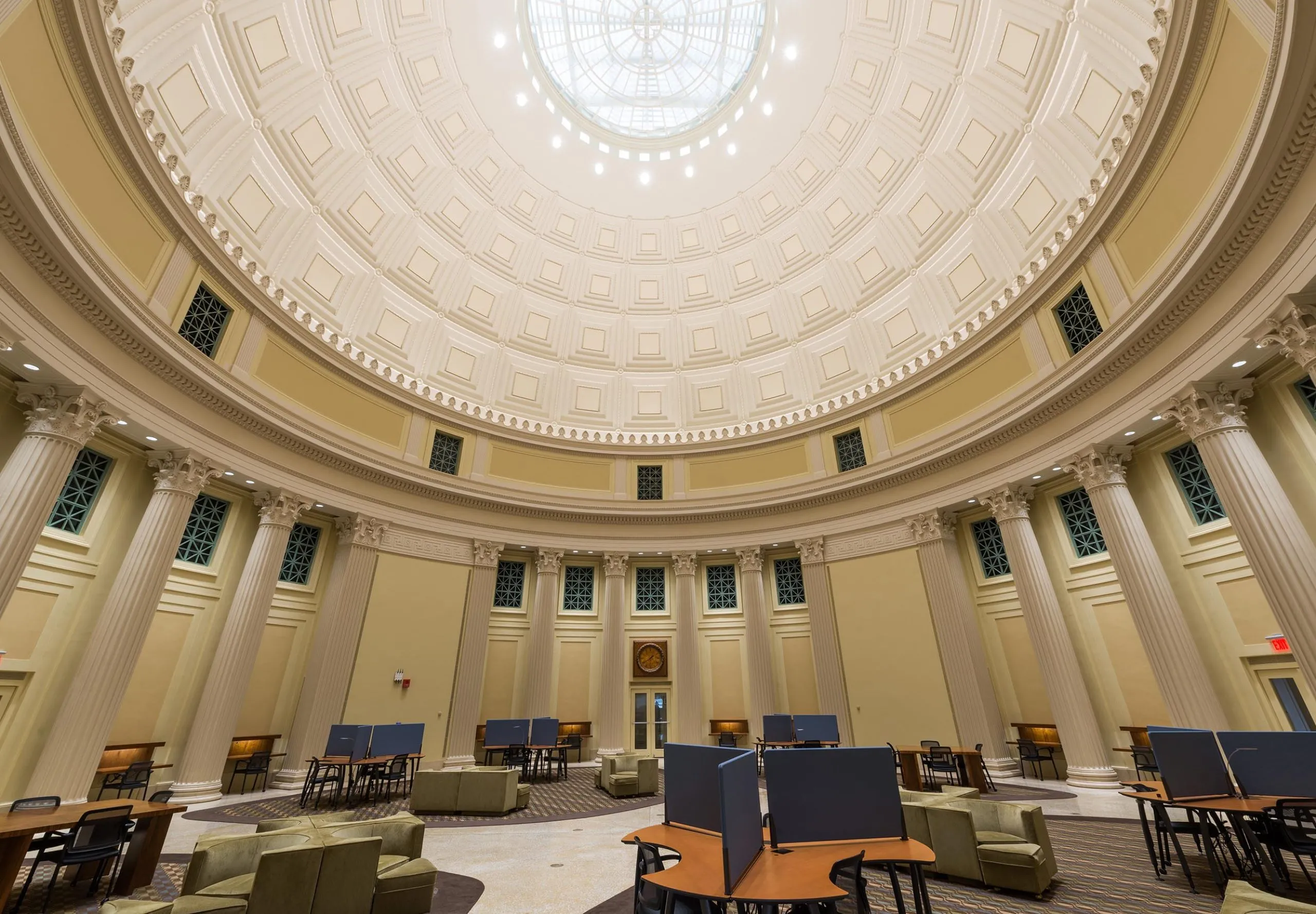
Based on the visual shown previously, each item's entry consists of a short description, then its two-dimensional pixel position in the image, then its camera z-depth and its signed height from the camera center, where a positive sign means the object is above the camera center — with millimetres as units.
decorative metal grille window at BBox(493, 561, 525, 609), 19484 +4172
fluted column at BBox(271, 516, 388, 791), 13781 +1705
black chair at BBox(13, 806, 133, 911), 5945 -1304
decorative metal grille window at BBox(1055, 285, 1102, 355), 13094 +8556
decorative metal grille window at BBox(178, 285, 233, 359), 12805 +8530
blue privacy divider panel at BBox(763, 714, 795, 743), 14875 -425
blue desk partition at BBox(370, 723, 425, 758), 12766 -518
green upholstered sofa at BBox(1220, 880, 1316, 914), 3318 -1108
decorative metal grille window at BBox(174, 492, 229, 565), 13508 +4249
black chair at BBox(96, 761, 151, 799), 10375 -1059
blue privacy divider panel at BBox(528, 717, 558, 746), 15344 -461
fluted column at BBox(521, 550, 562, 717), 17797 +2204
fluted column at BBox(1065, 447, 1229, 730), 10617 +2074
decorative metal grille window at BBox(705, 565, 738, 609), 20516 +4253
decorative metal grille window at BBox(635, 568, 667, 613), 20875 +4217
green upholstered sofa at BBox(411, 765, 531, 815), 10398 -1327
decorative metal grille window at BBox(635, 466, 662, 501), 21641 +8184
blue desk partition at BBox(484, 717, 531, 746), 14867 -454
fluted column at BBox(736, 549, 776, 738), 17938 +2141
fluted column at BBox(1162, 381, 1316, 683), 8828 +3065
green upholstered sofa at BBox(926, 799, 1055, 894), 5852 -1365
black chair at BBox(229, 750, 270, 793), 12828 -1064
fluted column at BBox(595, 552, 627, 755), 18219 +1536
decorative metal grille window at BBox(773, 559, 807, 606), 19625 +4228
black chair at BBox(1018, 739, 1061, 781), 13039 -1003
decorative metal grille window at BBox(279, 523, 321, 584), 15438 +4189
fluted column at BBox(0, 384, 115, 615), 8930 +3985
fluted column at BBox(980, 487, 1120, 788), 12312 +1321
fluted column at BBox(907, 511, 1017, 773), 14227 +1694
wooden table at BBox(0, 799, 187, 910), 5457 -1171
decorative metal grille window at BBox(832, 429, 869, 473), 19062 +8236
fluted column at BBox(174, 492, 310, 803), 11836 +1220
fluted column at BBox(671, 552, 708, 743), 18172 +1697
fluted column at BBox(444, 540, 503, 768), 16172 +1508
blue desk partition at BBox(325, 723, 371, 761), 12250 -517
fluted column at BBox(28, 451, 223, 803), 9789 +1408
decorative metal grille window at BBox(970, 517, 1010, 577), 15836 +4258
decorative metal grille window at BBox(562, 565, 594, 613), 20547 +4187
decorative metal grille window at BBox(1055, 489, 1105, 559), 13938 +4332
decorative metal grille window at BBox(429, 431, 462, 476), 18812 +8166
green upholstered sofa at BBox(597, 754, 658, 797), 11938 -1254
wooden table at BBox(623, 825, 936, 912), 3213 -944
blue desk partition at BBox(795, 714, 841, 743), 14398 -421
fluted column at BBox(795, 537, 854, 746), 16703 +2094
